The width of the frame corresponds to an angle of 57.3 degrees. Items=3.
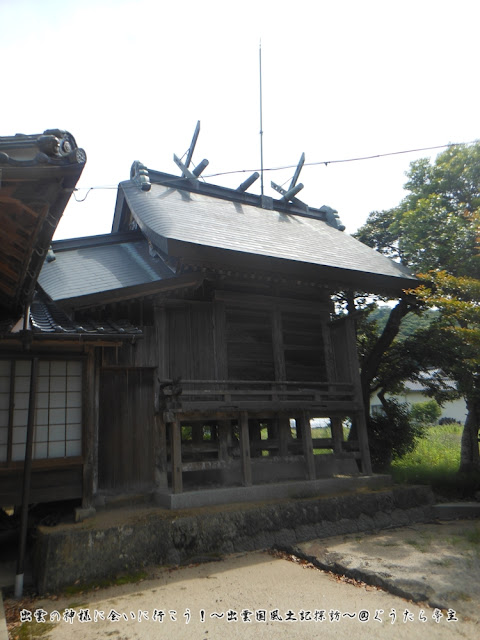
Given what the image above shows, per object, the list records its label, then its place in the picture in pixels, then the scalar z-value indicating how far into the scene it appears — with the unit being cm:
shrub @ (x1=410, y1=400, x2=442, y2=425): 2998
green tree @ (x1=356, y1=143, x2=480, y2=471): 1191
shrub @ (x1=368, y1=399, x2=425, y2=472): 1416
